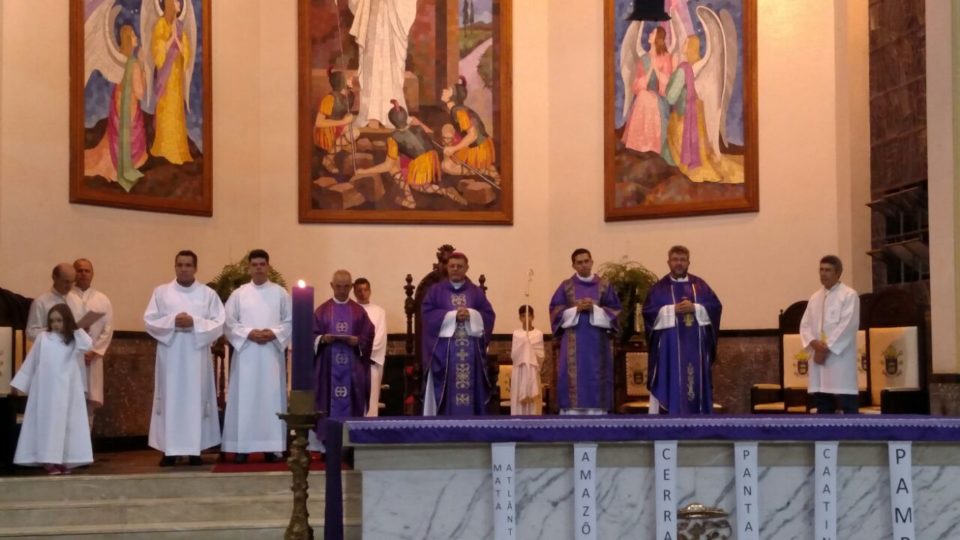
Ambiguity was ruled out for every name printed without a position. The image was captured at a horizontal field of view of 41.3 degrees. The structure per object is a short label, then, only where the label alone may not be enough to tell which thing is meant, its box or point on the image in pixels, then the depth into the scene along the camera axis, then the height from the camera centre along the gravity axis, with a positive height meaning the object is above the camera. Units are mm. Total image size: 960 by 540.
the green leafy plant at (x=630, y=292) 13742 +25
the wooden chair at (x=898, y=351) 10875 -528
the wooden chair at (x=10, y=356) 9617 -478
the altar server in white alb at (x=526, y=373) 13836 -859
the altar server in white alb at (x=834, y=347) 9961 -426
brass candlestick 4895 -639
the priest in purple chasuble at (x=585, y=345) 11008 -437
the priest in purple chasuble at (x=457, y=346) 10773 -430
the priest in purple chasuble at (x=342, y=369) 10758 -620
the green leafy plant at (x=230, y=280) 12961 +170
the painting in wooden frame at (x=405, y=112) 15148 +2215
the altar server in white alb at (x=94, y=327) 10867 -255
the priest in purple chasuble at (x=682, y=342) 10664 -405
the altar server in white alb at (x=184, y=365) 9992 -543
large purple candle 4891 -165
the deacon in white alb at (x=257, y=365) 10117 -551
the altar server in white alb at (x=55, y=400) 9195 -755
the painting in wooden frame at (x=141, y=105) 12680 +2018
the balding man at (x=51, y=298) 10281 -4
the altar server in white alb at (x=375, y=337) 12781 -426
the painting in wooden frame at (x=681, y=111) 14242 +2110
